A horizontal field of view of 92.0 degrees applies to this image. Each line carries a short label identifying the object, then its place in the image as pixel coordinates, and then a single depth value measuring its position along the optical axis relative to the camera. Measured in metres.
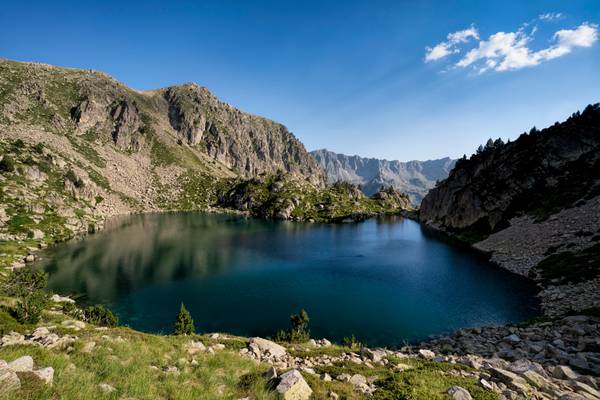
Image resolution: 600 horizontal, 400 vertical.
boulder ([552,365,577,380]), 18.33
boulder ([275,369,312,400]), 12.30
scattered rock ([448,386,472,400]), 12.91
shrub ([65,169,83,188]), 132.88
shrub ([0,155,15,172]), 102.06
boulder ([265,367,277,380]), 14.10
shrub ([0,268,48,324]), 25.00
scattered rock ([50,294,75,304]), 39.90
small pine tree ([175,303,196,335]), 31.39
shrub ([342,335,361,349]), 32.40
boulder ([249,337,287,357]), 20.25
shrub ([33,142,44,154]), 133.11
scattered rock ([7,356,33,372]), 9.94
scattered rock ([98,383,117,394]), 10.73
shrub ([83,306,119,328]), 33.34
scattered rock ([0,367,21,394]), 8.64
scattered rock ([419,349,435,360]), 22.75
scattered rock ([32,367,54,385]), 9.80
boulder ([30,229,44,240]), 77.94
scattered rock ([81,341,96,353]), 14.44
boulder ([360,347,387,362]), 20.22
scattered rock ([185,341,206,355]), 17.91
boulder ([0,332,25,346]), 15.84
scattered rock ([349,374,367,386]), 14.79
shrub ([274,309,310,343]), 31.53
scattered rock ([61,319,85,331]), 24.62
